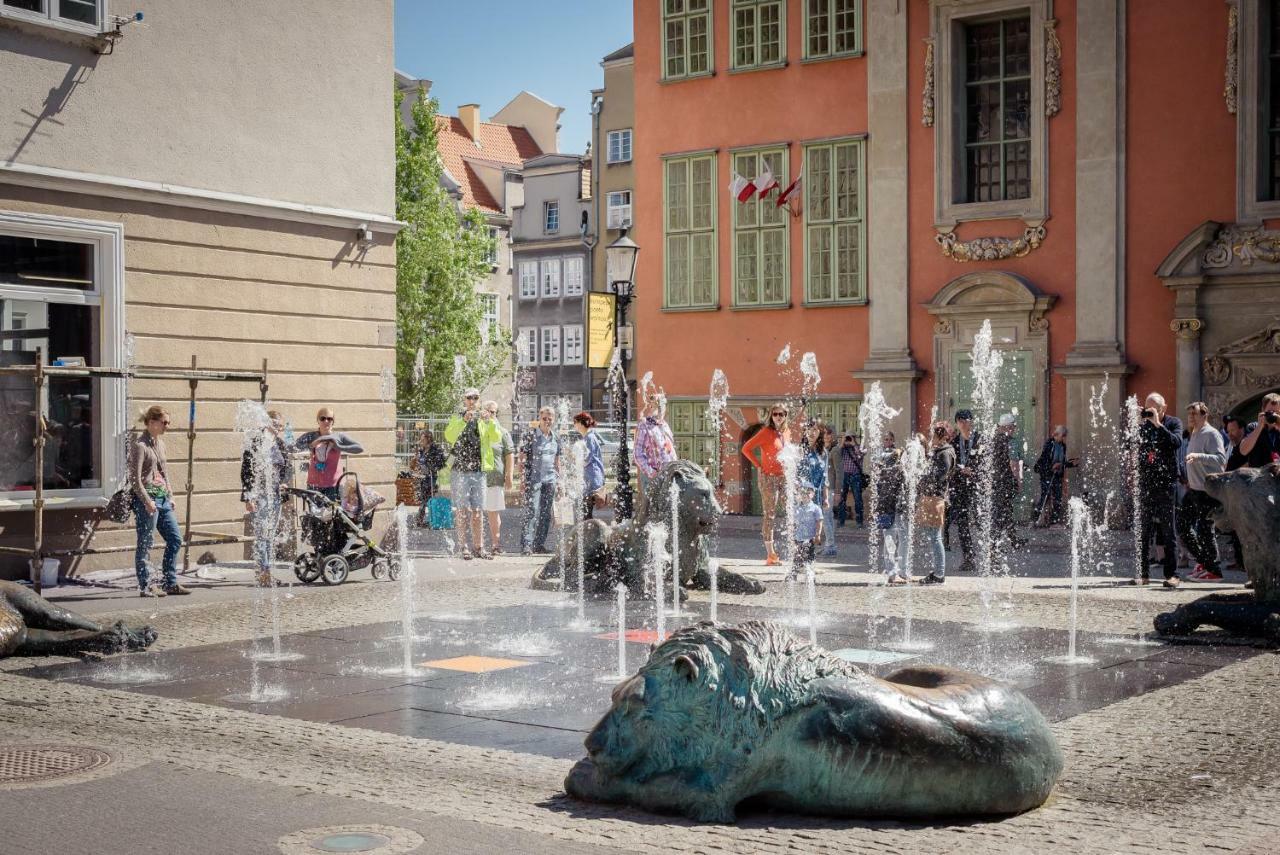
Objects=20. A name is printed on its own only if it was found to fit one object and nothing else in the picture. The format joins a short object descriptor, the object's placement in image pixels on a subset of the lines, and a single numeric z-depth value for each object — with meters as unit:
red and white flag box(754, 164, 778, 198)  26.95
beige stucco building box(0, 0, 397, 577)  15.05
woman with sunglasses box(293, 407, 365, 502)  16.27
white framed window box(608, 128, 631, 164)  59.09
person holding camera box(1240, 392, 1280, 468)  15.22
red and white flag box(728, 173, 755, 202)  27.25
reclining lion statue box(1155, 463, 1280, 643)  10.44
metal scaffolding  13.84
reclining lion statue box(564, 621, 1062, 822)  5.45
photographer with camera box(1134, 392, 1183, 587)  15.22
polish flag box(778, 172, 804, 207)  26.69
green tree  49.41
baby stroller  15.56
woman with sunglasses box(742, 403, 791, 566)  17.16
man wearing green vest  18.23
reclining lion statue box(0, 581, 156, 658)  10.17
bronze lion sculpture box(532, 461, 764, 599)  13.53
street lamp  19.94
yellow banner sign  21.09
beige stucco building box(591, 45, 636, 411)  58.56
